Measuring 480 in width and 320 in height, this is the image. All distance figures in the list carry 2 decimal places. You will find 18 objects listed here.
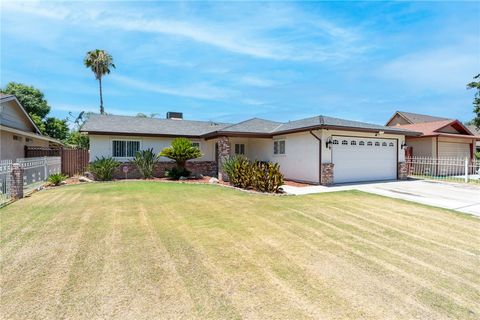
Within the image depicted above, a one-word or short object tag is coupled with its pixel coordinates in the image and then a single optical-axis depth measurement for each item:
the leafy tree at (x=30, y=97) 29.45
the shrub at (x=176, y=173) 16.36
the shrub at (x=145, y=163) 16.66
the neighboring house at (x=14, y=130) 14.87
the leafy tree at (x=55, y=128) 31.86
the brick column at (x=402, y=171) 16.47
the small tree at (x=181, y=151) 15.89
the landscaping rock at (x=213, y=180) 14.93
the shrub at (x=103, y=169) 15.30
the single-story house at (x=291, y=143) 14.09
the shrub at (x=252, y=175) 11.28
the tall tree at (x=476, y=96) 23.73
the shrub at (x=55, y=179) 13.44
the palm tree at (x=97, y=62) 30.66
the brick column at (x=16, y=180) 9.26
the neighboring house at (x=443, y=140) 20.33
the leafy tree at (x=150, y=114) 47.21
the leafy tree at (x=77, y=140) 31.72
